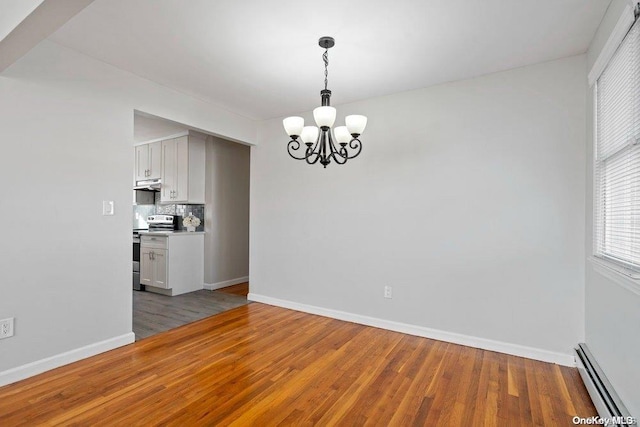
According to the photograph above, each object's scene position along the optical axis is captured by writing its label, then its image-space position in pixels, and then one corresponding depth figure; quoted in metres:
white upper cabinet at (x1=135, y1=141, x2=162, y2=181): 5.58
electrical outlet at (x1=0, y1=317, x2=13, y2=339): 2.26
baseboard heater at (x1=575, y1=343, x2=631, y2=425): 1.70
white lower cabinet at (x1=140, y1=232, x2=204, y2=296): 4.72
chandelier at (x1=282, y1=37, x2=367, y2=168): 2.28
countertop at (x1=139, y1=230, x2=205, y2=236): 4.74
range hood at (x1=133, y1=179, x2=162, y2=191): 5.55
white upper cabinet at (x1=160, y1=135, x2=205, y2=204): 5.16
